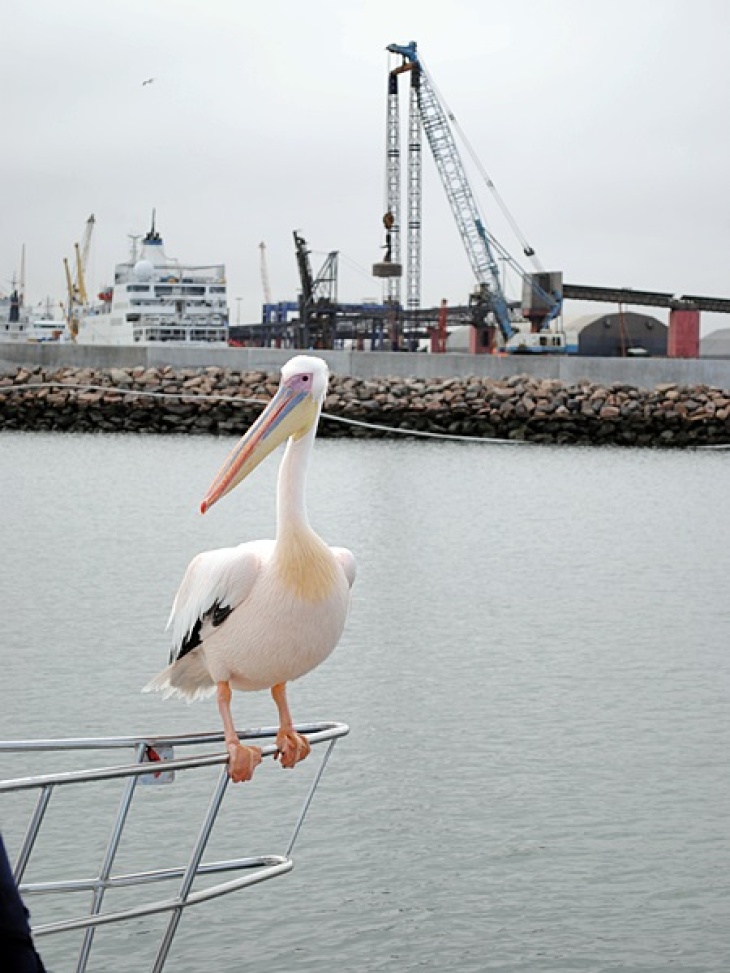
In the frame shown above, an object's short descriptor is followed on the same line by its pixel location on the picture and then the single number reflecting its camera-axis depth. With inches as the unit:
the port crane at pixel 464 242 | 2623.0
